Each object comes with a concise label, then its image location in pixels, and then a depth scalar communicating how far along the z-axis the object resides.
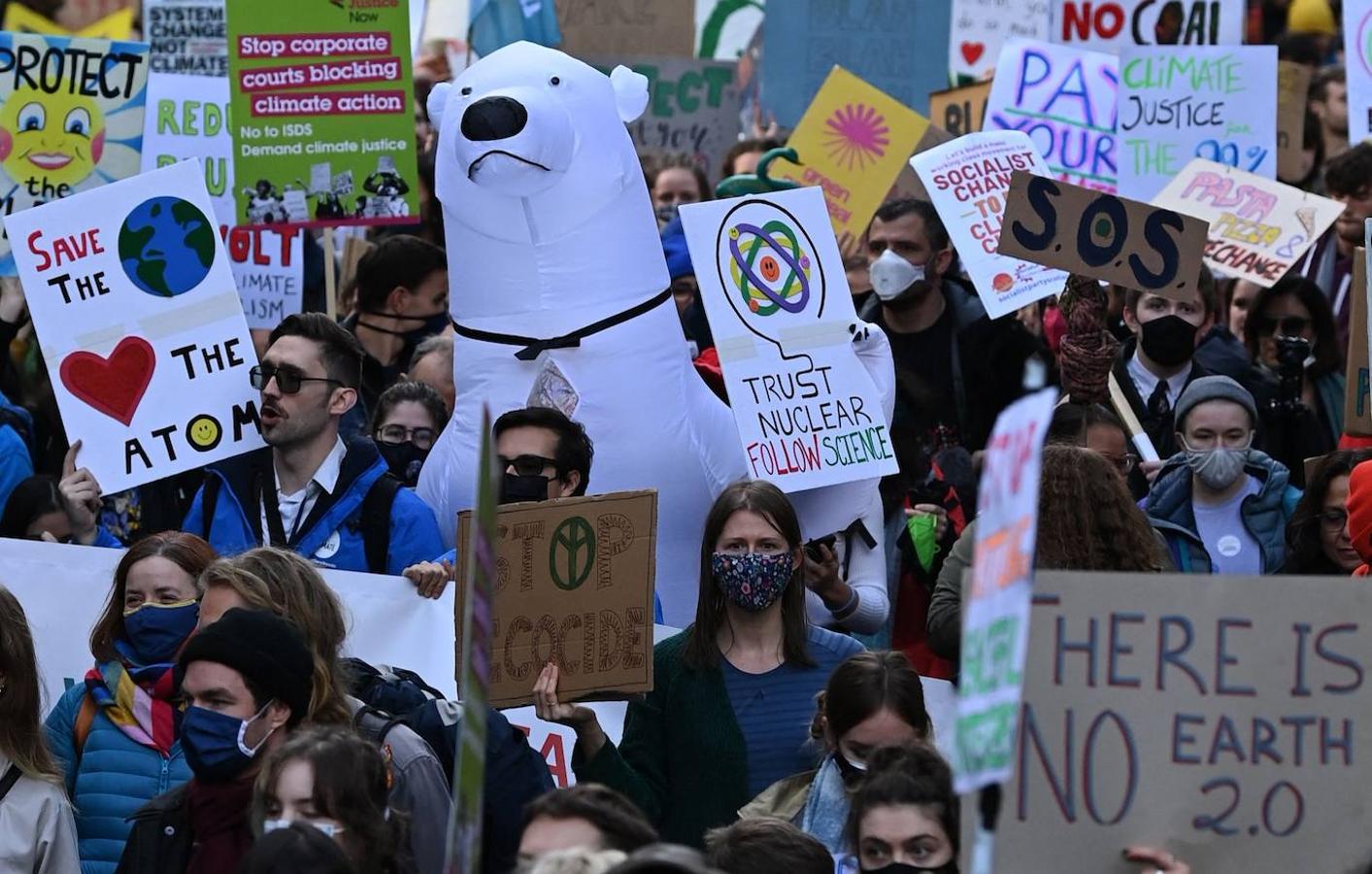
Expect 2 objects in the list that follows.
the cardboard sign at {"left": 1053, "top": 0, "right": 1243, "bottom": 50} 22.37
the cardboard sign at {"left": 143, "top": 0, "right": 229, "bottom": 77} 22.70
